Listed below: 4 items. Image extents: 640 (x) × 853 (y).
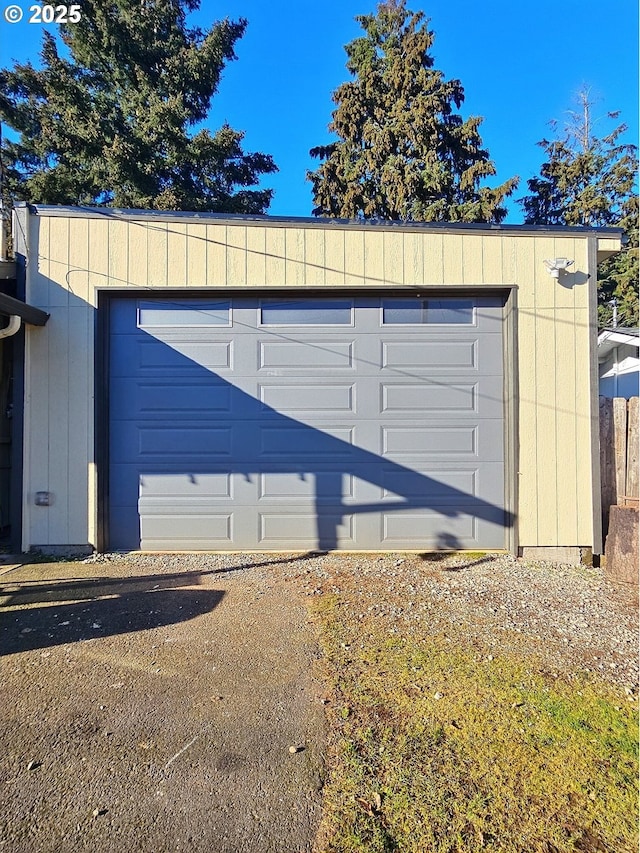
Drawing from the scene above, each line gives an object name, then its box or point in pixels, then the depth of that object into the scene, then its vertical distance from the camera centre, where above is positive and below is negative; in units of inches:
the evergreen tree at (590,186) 680.4 +404.9
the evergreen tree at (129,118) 477.1 +357.2
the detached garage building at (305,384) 175.8 +19.4
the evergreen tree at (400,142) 509.0 +356.8
